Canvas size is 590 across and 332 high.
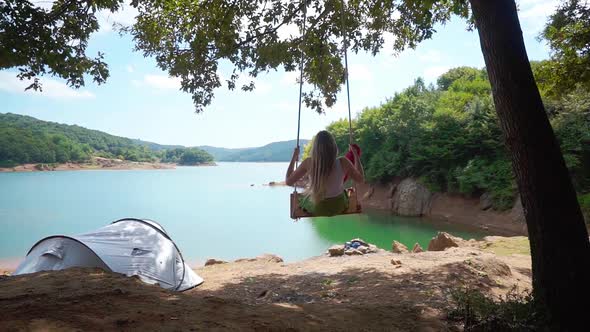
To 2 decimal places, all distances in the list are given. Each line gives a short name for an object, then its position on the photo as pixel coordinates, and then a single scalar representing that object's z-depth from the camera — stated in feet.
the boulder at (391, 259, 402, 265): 23.44
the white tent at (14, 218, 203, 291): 20.65
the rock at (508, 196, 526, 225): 52.61
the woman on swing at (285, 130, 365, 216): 13.42
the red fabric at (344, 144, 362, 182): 15.17
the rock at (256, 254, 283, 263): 34.36
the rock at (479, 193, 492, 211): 60.85
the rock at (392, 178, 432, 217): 72.59
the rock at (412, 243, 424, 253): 35.11
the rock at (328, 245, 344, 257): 34.94
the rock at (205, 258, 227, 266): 36.68
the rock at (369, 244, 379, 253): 34.99
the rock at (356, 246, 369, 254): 34.48
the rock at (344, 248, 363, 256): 33.49
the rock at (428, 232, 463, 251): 34.76
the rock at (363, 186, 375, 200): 89.11
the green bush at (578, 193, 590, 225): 42.34
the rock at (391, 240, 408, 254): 35.50
